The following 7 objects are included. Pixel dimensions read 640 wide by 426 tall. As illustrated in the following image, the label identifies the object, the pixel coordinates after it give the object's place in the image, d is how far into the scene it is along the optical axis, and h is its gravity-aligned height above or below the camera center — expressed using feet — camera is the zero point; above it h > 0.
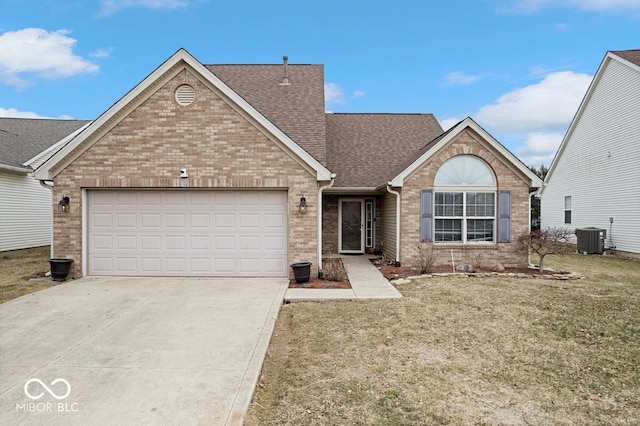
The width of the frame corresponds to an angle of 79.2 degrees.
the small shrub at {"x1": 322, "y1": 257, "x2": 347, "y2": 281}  33.91 -5.55
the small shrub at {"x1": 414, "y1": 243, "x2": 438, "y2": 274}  39.22 -4.37
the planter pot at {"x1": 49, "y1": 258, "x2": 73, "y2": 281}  33.09 -4.91
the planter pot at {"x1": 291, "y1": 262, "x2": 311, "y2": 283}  32.09 -5.03
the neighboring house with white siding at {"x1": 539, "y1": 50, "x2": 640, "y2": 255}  53.16 +8.50
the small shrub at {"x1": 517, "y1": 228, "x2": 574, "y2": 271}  38.04 -2.78
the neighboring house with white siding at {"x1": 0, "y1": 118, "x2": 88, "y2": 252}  53.42 +3.36
